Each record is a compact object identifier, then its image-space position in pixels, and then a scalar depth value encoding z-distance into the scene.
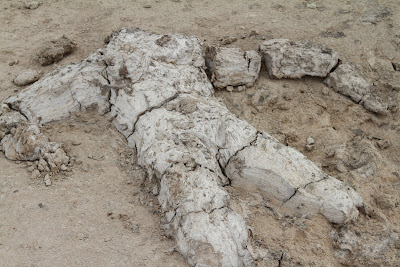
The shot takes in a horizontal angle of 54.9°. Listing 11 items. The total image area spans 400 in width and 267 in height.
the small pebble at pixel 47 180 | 2.98
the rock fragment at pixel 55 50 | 4.25
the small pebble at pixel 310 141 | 3.73
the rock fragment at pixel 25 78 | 3.99
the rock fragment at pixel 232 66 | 4.00
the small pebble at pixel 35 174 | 3.03
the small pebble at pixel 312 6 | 5.21
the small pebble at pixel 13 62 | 4.29
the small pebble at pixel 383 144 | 3.73
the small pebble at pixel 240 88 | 4.09
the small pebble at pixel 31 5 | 5.26
